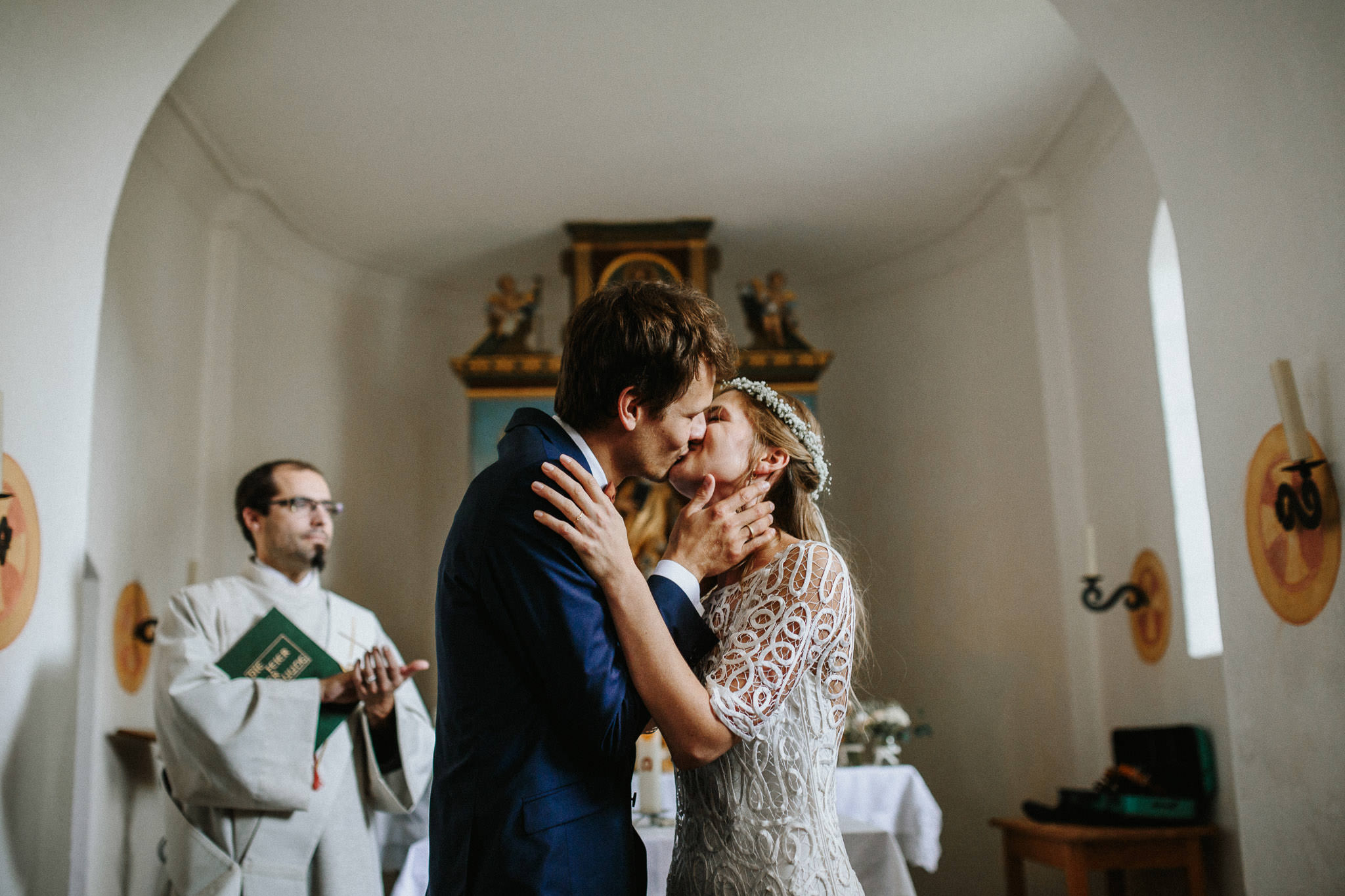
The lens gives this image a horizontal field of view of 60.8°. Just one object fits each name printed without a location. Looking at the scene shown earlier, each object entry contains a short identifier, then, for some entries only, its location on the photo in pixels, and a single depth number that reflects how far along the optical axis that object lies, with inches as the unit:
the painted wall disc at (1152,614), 215.5
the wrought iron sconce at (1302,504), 114.4
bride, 75.8
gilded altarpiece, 292.7
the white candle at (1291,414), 114.0
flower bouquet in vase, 223.0
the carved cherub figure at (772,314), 298.0
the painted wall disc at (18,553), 121.6
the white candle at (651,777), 146.8
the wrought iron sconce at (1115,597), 220.7
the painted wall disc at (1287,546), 113.9
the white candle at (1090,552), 217.5
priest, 136.0
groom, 73.3
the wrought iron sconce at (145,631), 208.1
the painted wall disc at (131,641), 205.0
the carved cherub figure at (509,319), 296.8
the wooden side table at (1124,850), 195.5
